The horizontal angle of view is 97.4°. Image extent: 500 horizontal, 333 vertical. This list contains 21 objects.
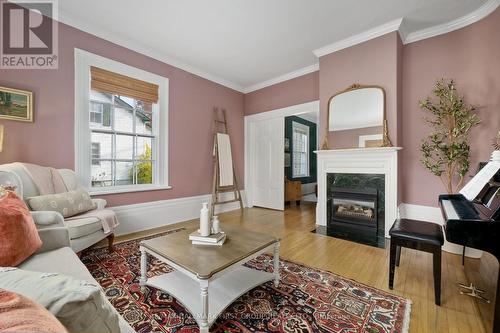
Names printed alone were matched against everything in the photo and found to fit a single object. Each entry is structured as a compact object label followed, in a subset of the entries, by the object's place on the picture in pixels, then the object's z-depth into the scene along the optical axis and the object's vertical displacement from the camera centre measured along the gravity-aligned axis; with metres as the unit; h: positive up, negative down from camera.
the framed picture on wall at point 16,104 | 2.33 +0.68
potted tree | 2.47 +0.38
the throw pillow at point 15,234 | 1.17 -0.38
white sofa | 1.23 -0.57
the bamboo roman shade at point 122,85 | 2.98 +1.19
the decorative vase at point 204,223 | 1.73 -0.45
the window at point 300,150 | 6.51 +0.50
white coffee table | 1.35 -0.66
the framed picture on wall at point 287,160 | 6.12 +0.17
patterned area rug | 1.41 -1.02
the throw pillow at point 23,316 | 0.40 -0.29
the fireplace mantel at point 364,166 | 2.89 +0.00
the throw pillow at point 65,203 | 2.03 -0.36
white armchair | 2.01 -0.52
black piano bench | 1.63 -0.57
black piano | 1.26 -0.33
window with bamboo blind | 2.90 +0.61
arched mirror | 3.05 +0.72
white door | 4.82 +0.09
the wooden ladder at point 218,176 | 4.34 -0.19
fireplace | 3.00 -0.61
